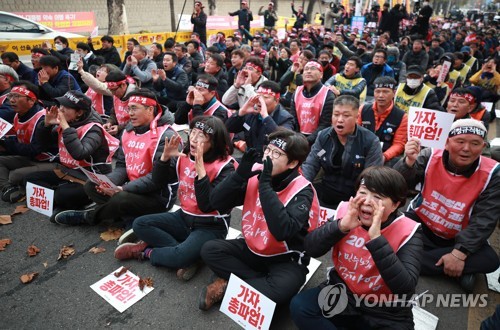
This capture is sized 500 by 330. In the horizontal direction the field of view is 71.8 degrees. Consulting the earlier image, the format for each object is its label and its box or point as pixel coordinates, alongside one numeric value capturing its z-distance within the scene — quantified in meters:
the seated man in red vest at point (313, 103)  5.31
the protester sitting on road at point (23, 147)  4.54
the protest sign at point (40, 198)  4.24
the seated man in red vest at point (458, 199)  2.96
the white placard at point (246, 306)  2.55
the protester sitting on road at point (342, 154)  3.75
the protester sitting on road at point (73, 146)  3.92
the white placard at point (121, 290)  2.95
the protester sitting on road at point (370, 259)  2.12
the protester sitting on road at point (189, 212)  3.14
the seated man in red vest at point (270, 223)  2.56
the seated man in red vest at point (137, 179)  3.70
